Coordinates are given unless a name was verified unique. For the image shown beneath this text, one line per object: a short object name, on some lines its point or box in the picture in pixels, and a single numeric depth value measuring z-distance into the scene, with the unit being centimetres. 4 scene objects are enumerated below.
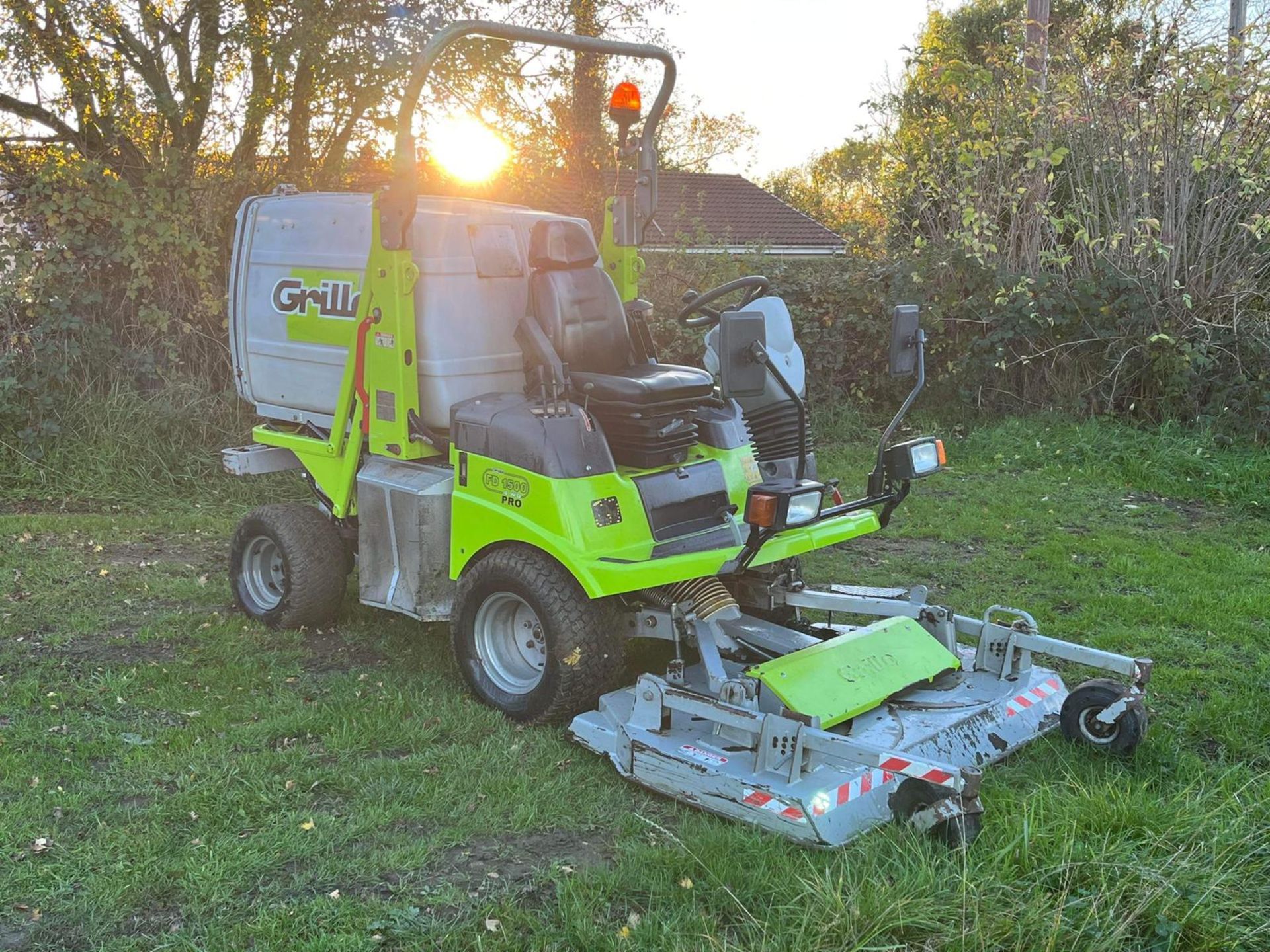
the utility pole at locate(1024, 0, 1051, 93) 984
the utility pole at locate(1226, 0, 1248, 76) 901
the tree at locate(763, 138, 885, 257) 1170
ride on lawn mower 379
